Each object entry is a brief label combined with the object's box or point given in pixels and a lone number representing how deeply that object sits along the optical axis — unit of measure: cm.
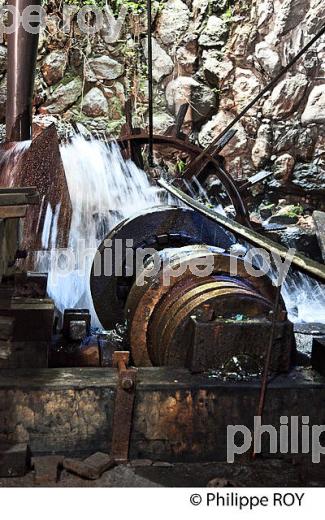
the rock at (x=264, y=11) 1358
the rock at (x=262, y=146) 1345
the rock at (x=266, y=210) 1282
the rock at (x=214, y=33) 1392
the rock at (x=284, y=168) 1338
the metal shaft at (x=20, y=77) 650
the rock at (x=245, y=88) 1361
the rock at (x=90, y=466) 295
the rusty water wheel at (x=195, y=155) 796
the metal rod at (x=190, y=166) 740
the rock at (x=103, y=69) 1400
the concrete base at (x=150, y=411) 318
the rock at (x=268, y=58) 1347
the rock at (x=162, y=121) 1341
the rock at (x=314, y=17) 1319
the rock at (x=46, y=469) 289
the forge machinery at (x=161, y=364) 320
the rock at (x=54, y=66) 1384
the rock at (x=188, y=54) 1402
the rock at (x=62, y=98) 1373
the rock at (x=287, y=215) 1195
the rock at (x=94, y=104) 1381
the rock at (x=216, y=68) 1384
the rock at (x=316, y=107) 1323
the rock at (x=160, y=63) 1407
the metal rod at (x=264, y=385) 304
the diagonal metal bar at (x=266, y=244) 236
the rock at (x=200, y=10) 1405
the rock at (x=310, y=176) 1319
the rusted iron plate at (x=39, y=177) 552
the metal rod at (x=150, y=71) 472
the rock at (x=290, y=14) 1335
